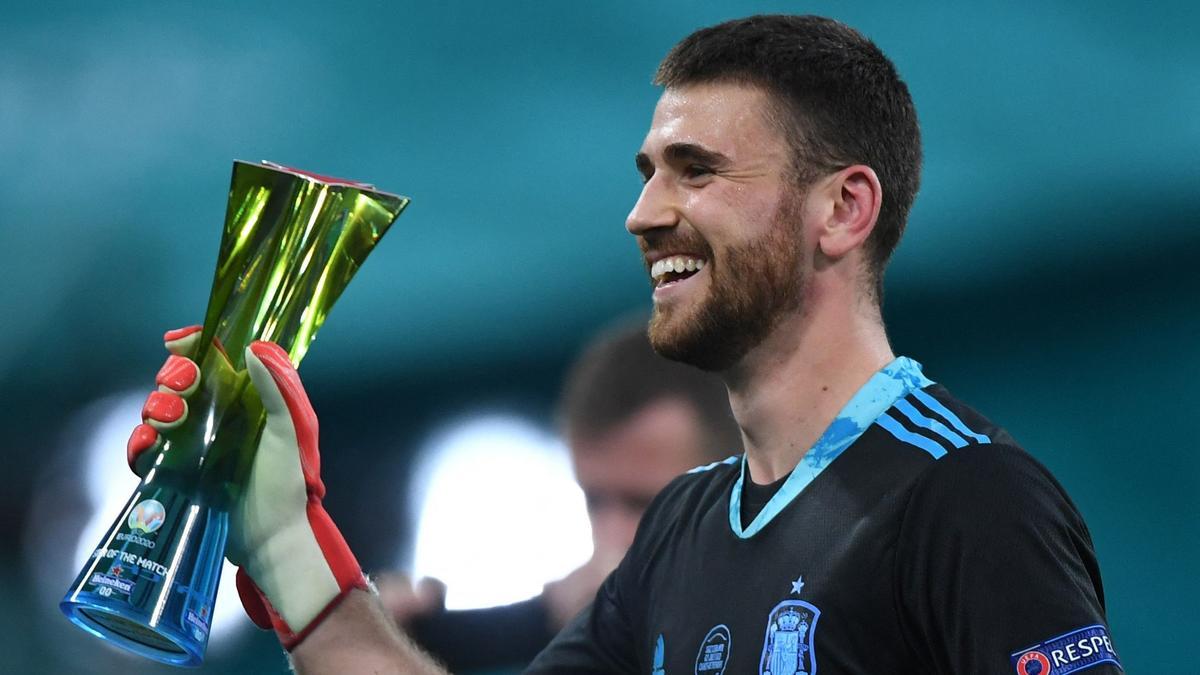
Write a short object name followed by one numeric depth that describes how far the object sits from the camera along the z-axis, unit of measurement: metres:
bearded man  4.82
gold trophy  4.84
